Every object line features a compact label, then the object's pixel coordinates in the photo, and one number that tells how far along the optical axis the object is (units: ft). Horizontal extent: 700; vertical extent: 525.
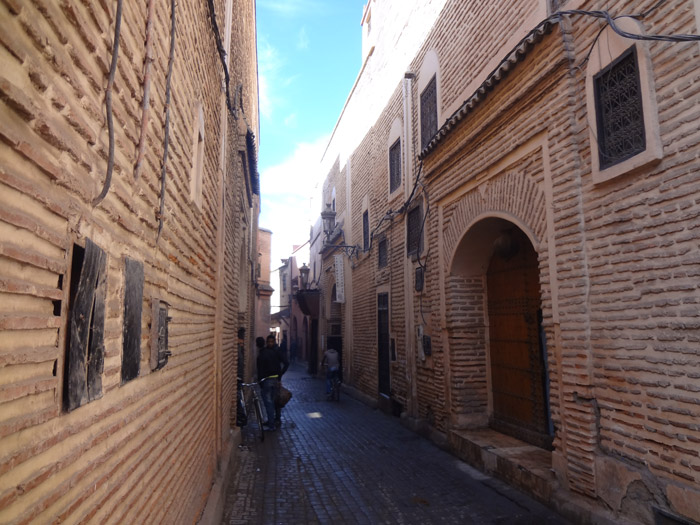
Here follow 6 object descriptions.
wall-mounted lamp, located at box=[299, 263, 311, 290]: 82.58
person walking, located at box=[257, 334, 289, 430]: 30.63
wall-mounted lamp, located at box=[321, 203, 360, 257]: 61.62
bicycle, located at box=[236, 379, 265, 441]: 28.48
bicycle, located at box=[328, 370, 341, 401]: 44.36
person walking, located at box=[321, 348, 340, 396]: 44.16
